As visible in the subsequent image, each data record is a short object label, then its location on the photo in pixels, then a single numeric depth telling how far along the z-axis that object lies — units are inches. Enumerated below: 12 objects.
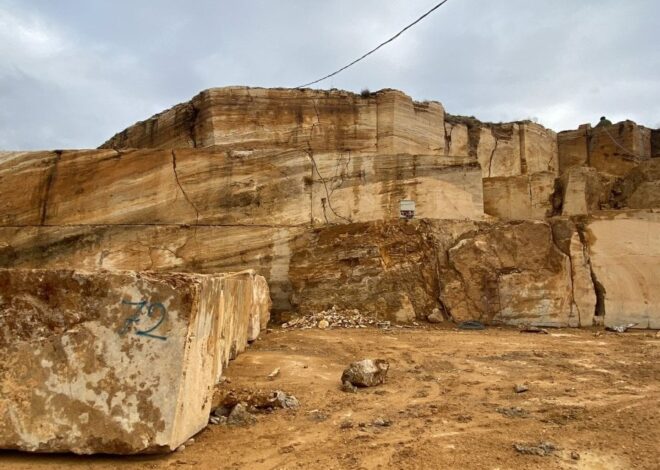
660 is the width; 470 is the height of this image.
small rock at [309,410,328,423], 117.2
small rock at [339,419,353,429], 111.3
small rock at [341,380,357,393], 139.1
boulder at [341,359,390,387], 142.5
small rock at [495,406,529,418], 115.1
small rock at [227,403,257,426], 114.3
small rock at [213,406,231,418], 118.4
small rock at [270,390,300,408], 125.4
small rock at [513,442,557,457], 94.0
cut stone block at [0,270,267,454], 95.6
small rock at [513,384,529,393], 134.1
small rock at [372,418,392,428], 111.8
